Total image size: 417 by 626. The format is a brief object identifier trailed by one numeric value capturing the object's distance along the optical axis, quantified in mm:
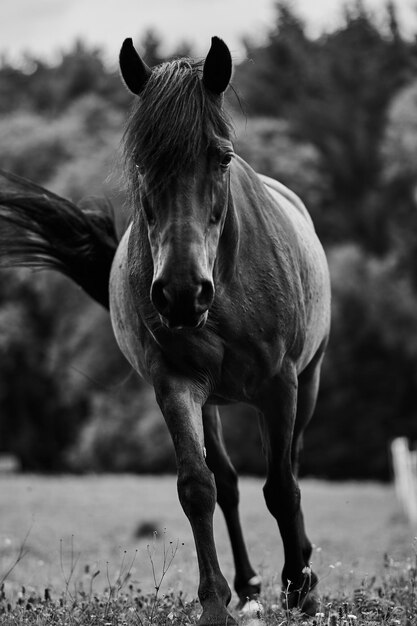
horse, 7437
